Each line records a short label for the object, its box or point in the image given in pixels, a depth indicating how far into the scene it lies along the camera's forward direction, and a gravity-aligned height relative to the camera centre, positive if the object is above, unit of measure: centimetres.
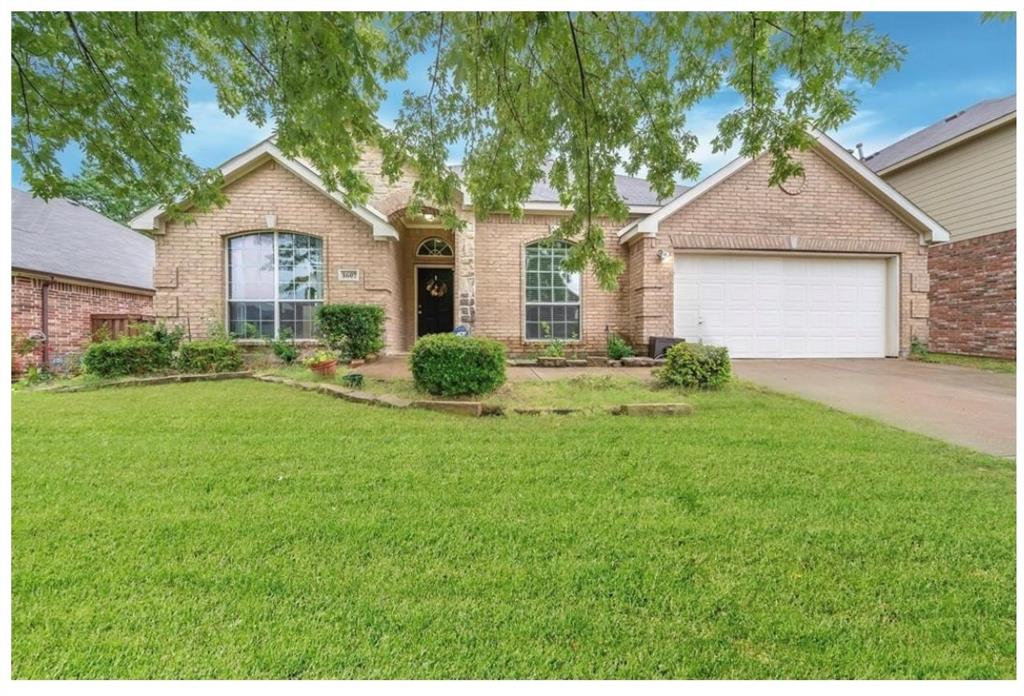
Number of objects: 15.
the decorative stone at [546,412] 504 -87
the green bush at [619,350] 995 -36
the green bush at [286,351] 888 -32
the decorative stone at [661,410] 500 -85
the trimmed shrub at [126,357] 738 -37
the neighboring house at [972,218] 1076 +290
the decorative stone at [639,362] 927 -59
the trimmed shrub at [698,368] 626 -48
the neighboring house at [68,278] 988 +146
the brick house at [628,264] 959 +158
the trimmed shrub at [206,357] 792 -39
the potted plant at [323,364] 718 -46
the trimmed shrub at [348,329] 877 +11
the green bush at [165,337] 809 -3
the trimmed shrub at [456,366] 548 -39
